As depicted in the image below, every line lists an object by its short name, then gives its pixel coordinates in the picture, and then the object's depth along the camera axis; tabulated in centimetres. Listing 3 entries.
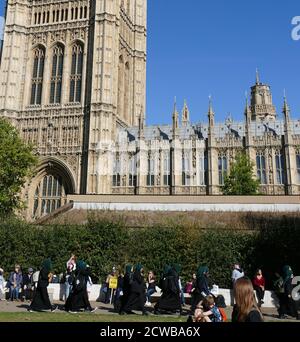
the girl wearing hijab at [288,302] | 1257
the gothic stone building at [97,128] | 4100
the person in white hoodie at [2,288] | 1590
